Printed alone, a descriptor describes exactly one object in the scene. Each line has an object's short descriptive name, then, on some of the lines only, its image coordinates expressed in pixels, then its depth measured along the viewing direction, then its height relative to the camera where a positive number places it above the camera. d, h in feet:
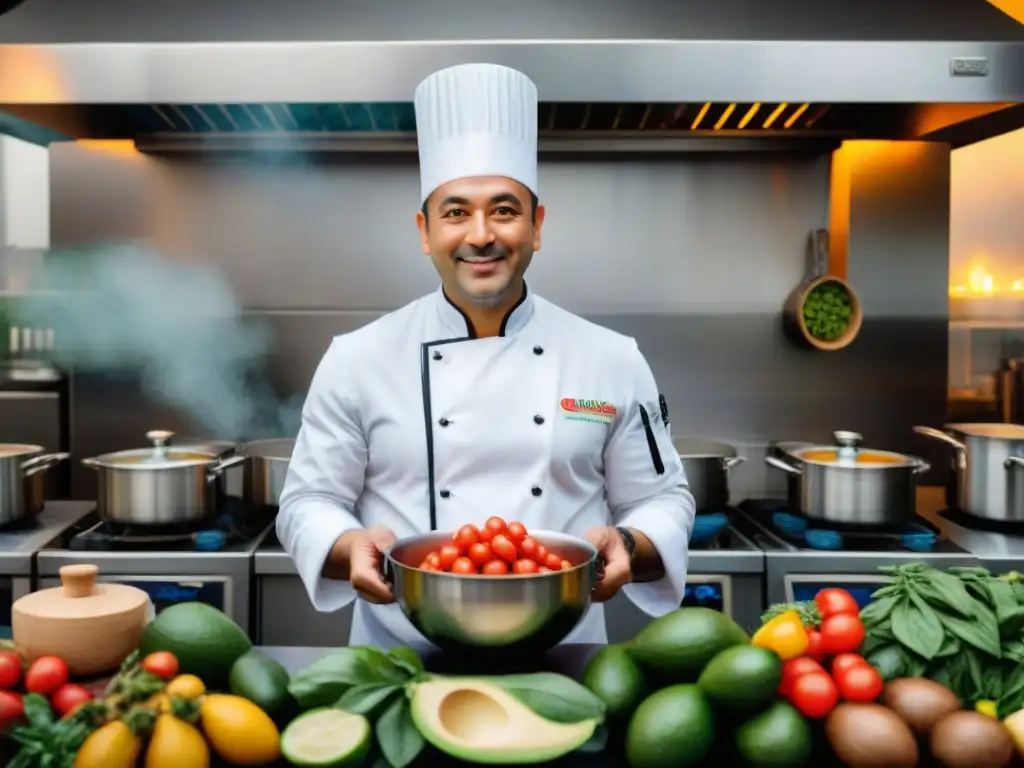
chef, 5.20 -0.17
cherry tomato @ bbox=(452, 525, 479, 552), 3.81 -0.63
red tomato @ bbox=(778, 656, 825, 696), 3.38 -1.03
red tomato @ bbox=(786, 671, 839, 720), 3.30 -1.09
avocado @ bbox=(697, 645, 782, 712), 3.20 -1.01
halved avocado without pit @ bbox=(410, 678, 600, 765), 3.04 -1.15
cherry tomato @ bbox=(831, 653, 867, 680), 3.41 -1.01
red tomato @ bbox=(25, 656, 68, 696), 3.42 -1.07
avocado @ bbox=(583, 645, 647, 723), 3.43 -1.10
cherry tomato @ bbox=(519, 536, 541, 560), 3.79 -0.67
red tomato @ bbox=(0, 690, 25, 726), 3.21 -1.11
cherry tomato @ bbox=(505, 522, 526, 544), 3.81 -0.61
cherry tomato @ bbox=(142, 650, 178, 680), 3.38 -1.01
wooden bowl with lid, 3.69 -0.96
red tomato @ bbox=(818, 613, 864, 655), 3.52 -0.94
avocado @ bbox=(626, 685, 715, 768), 3.13 -1.16
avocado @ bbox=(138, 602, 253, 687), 3.56 -0.99
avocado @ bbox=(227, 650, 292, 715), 3.39 -1.09
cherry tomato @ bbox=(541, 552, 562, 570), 3.80 -0.73
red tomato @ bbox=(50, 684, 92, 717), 3.33 -1.12
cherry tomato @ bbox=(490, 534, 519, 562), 3.70 -0.66
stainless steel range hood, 7.48 +2.47
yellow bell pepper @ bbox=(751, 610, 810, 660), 3.46 -0.94
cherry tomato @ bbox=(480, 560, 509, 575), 3.59 -0.71
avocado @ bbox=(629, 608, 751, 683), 3.50 -0.97
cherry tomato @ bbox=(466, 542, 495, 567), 3.68 -0.68
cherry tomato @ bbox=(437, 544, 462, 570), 3.72 -0.69
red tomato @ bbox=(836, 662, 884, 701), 3.32 -1.06
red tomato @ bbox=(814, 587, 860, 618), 3.67 -0.87
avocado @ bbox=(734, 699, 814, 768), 3.17 -1.20
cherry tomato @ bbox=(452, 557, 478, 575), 3.61 -0.71
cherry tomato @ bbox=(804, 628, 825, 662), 3.55 -1.00
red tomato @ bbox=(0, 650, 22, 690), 3.40 -1.04
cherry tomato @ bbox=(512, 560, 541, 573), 3.60 -0.71
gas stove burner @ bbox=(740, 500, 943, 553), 7.95 -1.33
